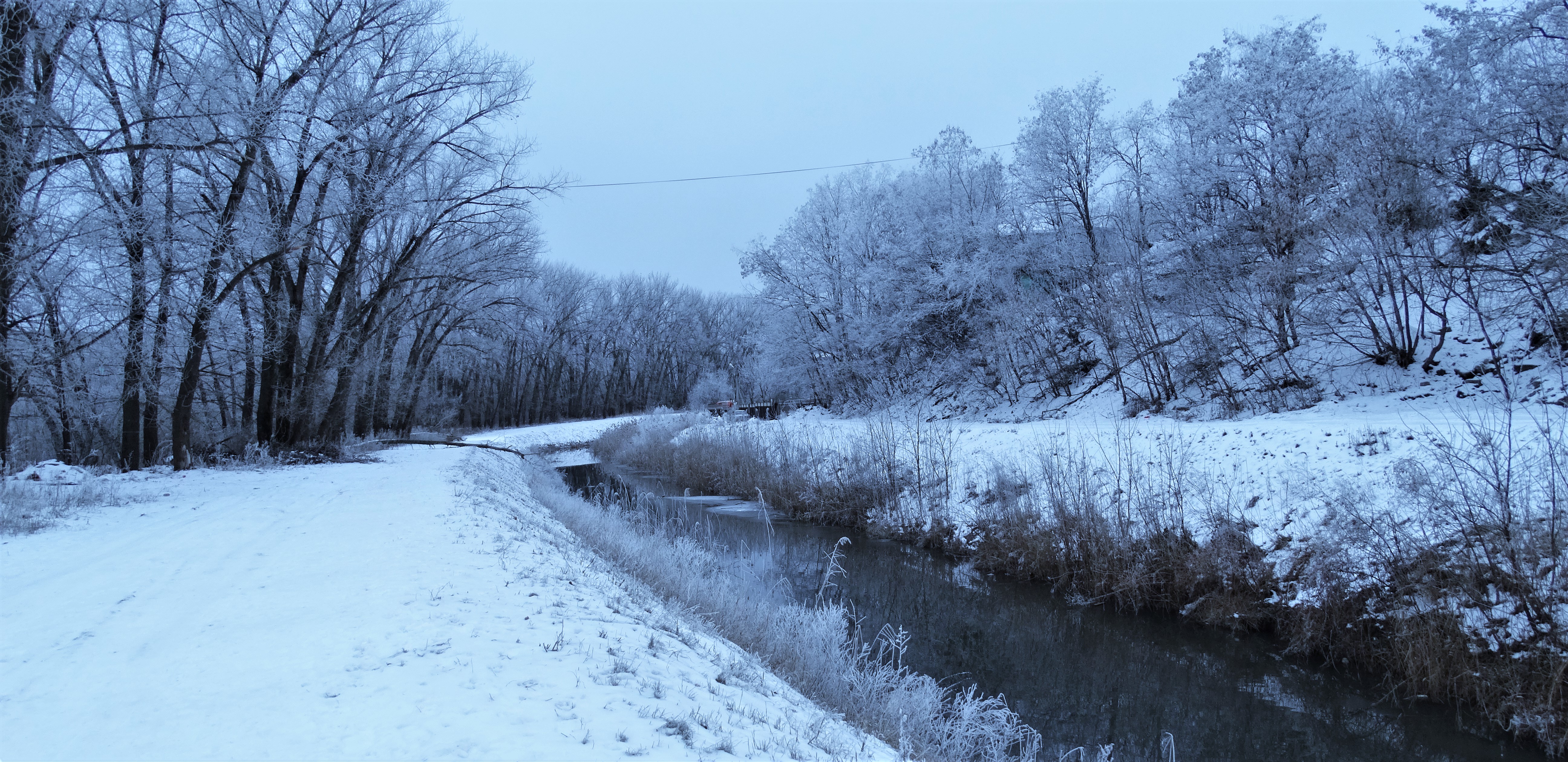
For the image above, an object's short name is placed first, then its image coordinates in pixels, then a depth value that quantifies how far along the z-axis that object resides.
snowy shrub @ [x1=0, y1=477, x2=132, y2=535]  7.42
